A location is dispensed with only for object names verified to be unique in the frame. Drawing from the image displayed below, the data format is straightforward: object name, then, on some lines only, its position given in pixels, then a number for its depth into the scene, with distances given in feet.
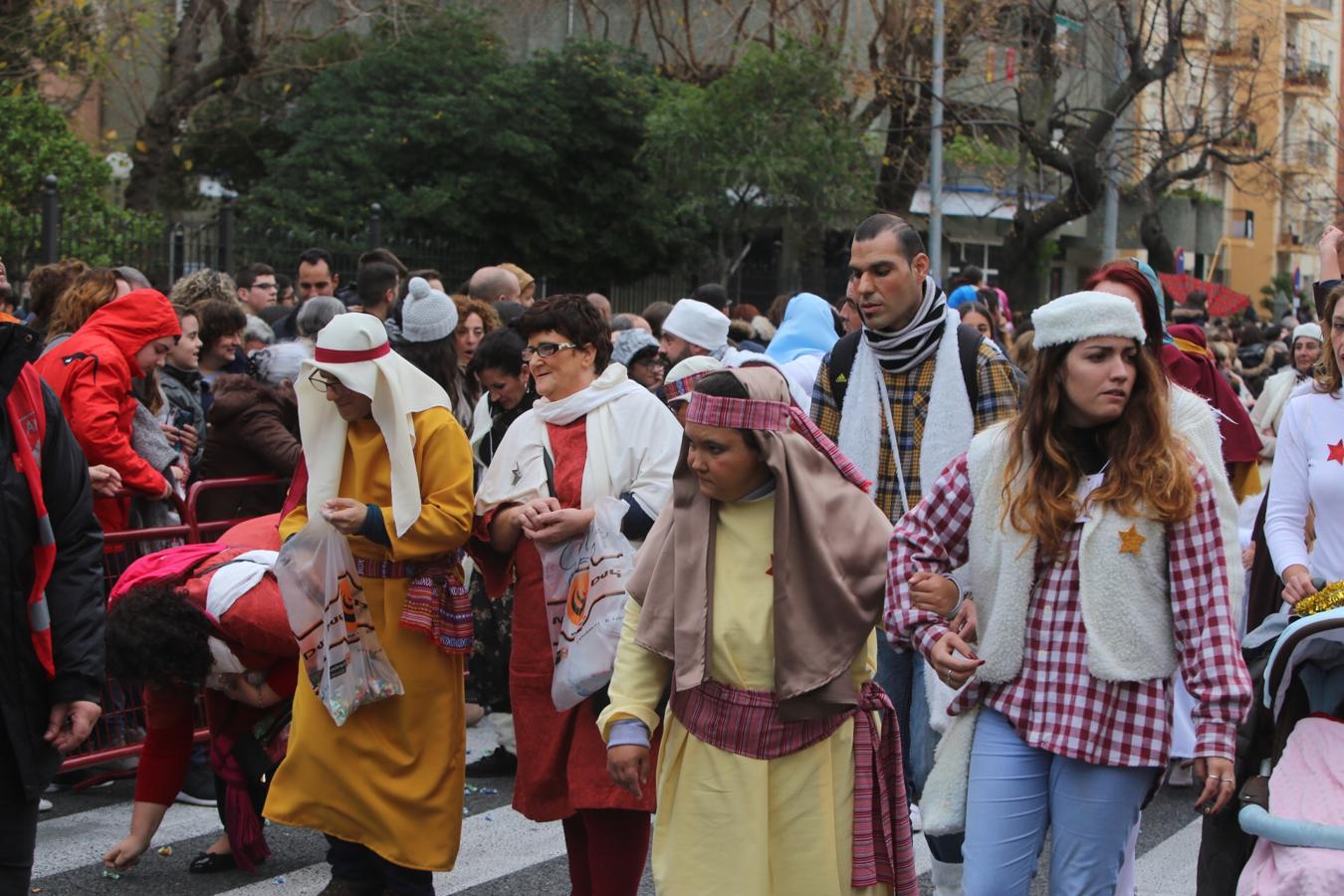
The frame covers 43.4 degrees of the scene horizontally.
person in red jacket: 24.59
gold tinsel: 14.56
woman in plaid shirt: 12.56
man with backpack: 17.69
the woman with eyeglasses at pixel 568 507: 16.92
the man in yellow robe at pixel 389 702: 17.80
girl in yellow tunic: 13.17
